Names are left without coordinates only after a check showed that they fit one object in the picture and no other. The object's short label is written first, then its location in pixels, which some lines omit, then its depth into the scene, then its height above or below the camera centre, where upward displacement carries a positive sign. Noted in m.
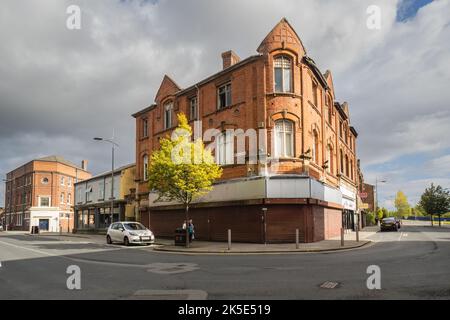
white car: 23.50 -2.17
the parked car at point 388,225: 39.19 -2.77
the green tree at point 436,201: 56.84 -0.53
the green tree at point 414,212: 133.48 -5.24
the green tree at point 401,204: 117.88 -2.00
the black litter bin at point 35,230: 47.22 -3.72
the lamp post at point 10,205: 75.50 -1.13
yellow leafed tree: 20.80 +1.64
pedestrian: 22.82 -1.96
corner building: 21.92 +3.24
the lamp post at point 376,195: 63.46 +0.46
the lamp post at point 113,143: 32.10 +4.81
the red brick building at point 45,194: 64.56 +0.94
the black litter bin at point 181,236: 21.92 -2.15
